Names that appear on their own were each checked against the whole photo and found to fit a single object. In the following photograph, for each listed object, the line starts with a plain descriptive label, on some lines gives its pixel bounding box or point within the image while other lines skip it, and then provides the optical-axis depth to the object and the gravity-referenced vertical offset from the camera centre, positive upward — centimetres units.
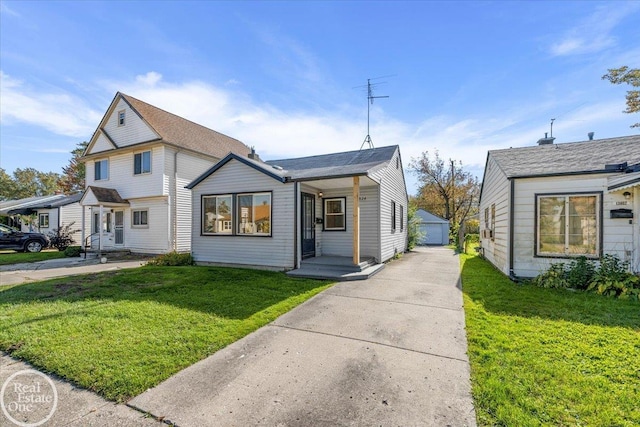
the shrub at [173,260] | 1060 -186
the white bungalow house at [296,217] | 898 -18
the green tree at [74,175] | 3688 +491
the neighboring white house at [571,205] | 678 +20
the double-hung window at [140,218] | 1492 -35
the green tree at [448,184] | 2911 +311
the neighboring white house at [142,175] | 1426 +203
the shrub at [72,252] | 1434 -212
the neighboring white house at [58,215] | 1905 -28
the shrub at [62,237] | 1733 -167
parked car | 1491 -164
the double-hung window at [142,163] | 1459 +263
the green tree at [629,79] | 984 +484
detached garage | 2686 -179
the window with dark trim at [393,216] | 1213 -16
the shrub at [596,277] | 607 -152
